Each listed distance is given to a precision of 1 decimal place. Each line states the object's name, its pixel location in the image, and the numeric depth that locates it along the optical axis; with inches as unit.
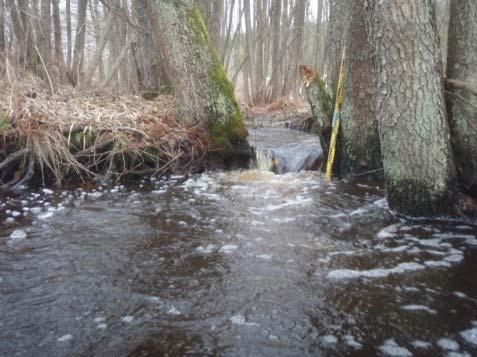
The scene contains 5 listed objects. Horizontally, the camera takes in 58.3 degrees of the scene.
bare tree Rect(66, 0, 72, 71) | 394.3
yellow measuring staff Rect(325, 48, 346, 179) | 236.7
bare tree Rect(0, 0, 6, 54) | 362.3
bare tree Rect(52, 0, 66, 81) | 348.8
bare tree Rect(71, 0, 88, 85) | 366.7
